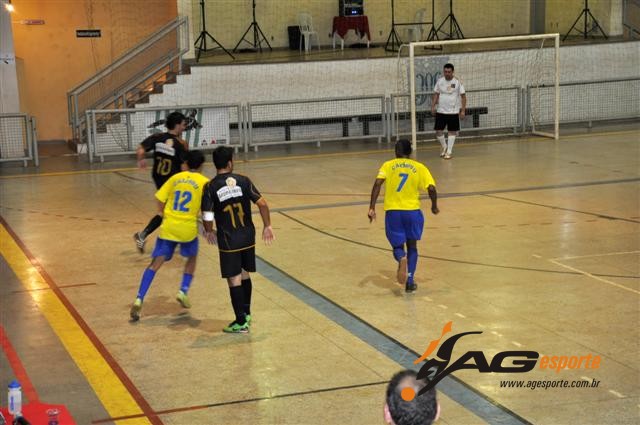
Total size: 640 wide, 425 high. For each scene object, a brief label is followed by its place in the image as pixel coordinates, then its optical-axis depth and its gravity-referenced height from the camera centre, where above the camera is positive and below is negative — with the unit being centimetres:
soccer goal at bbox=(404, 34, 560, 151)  2583 +7
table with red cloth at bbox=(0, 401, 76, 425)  694 -226
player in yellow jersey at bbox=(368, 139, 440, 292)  1090 -126
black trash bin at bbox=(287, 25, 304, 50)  3066 +174
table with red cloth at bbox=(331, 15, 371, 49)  2992 +202
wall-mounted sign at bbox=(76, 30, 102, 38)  2823 +188
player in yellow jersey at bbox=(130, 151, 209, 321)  1002 -120
